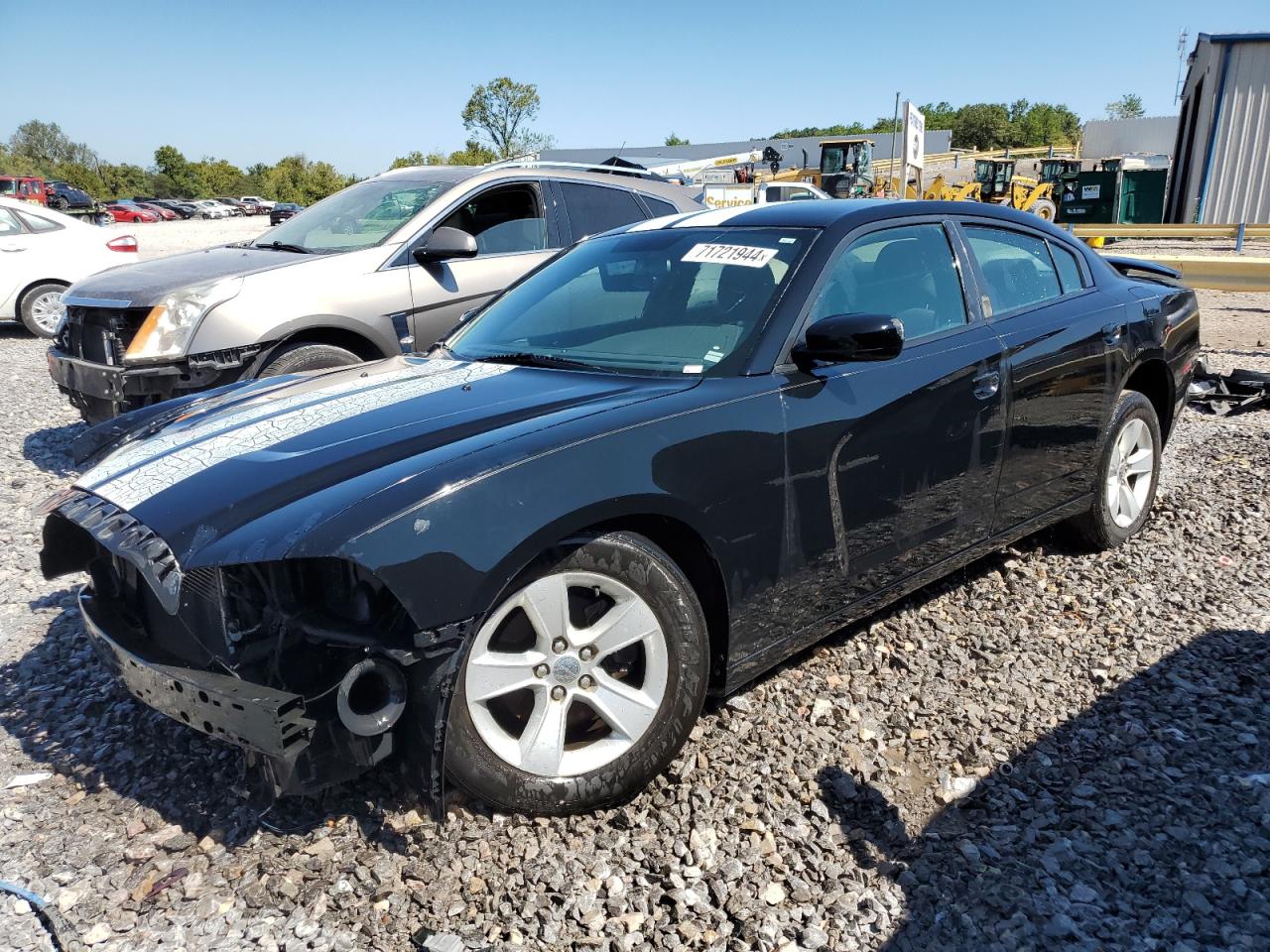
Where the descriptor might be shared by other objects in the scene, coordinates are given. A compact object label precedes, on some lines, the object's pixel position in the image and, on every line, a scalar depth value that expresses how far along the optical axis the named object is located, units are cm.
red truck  3728
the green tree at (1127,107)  11369
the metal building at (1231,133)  2289
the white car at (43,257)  1100
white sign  1519
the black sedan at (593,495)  215
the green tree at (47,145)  10975
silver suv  519
